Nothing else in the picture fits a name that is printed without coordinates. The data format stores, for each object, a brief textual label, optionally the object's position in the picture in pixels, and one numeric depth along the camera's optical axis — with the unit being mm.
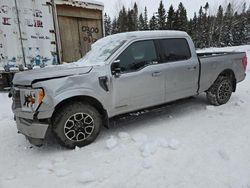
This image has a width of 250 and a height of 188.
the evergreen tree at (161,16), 47531
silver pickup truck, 3326
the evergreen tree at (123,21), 43969
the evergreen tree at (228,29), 46312
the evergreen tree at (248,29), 48519
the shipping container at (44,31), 7621
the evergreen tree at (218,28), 45216
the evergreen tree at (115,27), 45219
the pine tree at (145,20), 51000
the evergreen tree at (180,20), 44809
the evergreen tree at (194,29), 49334
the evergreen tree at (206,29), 47528
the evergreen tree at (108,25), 50334
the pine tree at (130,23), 44356
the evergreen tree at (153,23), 48906
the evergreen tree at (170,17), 45219
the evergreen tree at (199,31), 48406
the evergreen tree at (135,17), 46375
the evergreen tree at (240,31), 48625
